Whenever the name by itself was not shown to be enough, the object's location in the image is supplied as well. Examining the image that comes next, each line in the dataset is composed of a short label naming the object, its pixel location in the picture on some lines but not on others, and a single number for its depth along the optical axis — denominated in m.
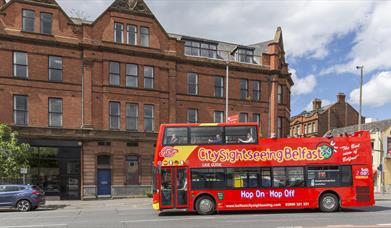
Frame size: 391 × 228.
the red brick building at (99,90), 28.36
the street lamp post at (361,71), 29.81
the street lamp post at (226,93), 32.24
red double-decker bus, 17.67
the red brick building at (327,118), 59.72
